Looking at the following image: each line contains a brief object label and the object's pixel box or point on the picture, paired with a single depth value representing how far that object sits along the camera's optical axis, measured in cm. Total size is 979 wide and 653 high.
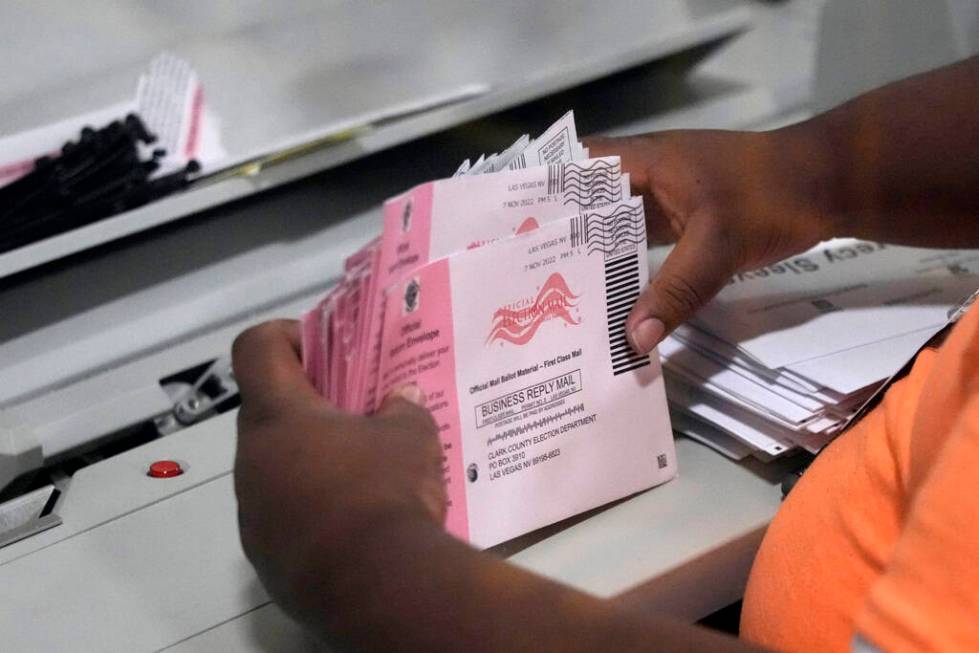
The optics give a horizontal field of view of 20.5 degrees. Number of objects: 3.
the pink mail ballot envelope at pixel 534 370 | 134
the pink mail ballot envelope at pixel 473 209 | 132
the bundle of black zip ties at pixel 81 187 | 166
